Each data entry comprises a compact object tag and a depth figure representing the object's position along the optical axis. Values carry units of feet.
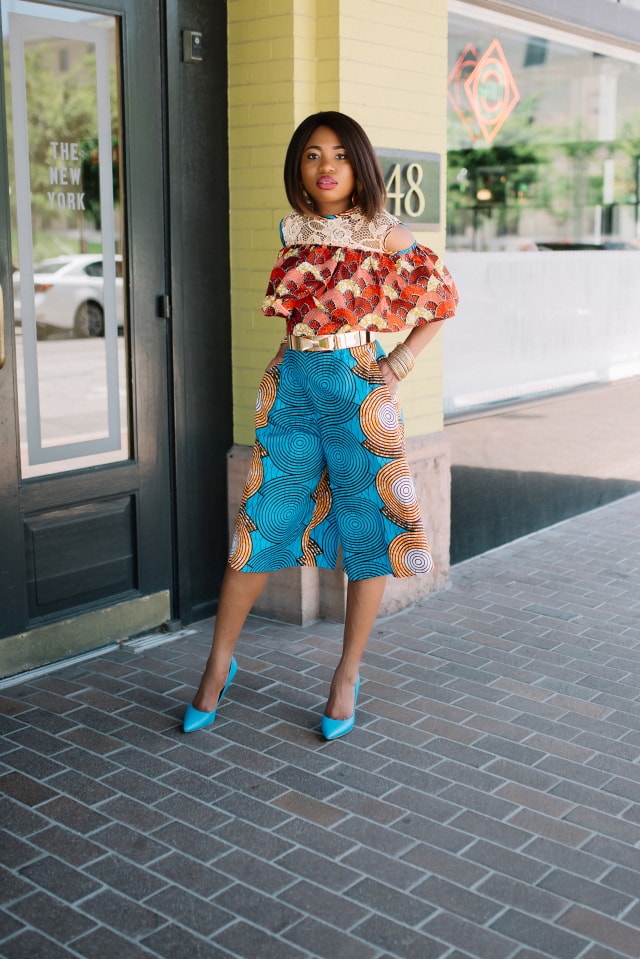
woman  11.20
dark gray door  12.91
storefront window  19.10
